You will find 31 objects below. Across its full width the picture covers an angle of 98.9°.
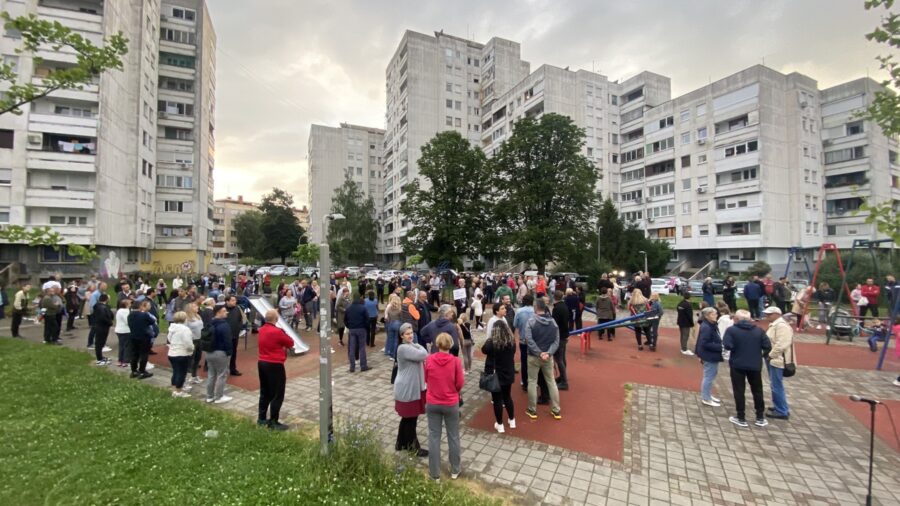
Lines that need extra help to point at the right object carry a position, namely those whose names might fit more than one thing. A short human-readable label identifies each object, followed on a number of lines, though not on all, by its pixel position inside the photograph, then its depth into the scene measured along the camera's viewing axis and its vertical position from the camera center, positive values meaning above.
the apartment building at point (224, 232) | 107.50 +8.54
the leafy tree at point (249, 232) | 77.62 +6.14
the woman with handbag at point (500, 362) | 6.11 -1.58
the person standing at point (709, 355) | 7.45 -1.78
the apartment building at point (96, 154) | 28.12 +8.83
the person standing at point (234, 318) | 8.73 -1.28
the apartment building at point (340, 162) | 80.50 +21.82
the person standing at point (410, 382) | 5.34 -1.67
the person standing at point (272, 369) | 6.21 -1.74
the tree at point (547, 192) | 27.00 +5.15
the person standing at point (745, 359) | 6.57 -1.64
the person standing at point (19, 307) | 12.57 -1.49
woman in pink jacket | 4.94 -1.76
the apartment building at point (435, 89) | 62.19 +29.65
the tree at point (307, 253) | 46.72 +1.16
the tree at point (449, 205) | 31.89 +4.85
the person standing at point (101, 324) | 9.70 -1.59
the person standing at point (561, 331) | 8.26 -1.46
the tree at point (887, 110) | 5.00 +2.38
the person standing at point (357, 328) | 9.41 -1.62
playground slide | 11.38 -1.64
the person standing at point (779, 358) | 6.84 -1.70
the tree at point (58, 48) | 5.88 +3.38
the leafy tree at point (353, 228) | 64.06 +5.87
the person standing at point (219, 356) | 7.24 -1.80
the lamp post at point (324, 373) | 4.98 -1.44
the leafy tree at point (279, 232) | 70.38 +5.58
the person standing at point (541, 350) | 6.76 -1.53
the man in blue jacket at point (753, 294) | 15.37 -1.22
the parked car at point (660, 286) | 28.55 -1.71
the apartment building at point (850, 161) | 44.50 +12.26
